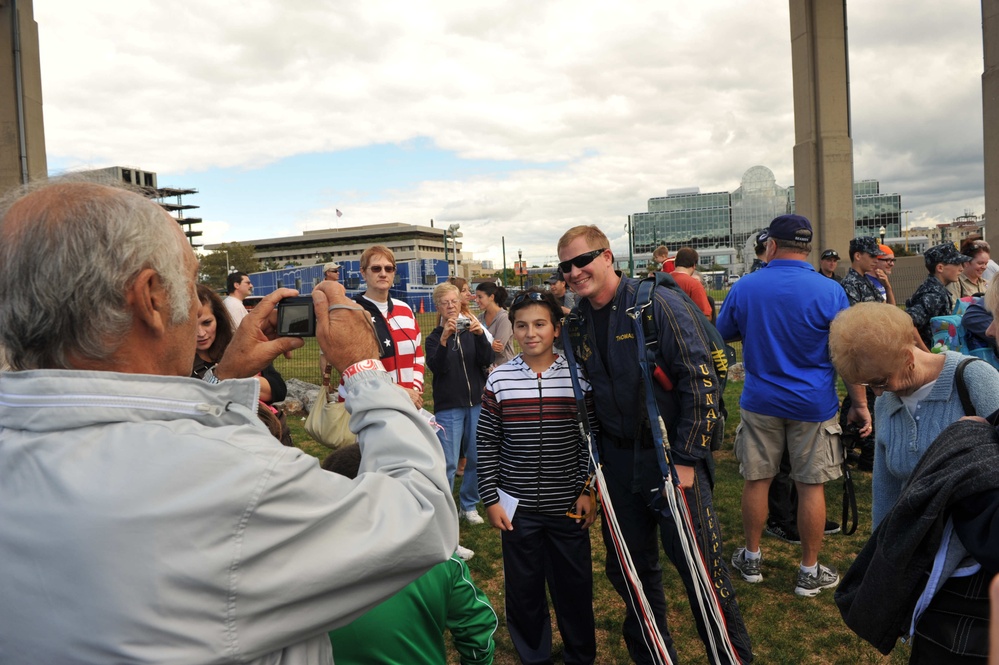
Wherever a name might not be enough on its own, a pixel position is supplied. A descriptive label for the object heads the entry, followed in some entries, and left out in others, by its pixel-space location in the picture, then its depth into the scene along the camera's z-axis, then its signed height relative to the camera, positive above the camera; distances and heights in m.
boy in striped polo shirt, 3.47 -0.97
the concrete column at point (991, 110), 12.69 +3.25
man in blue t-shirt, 4.21 -0.61
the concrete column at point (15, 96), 12.02 +4.26
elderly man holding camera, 0.95 -0.26
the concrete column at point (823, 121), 17.23 +4.42
